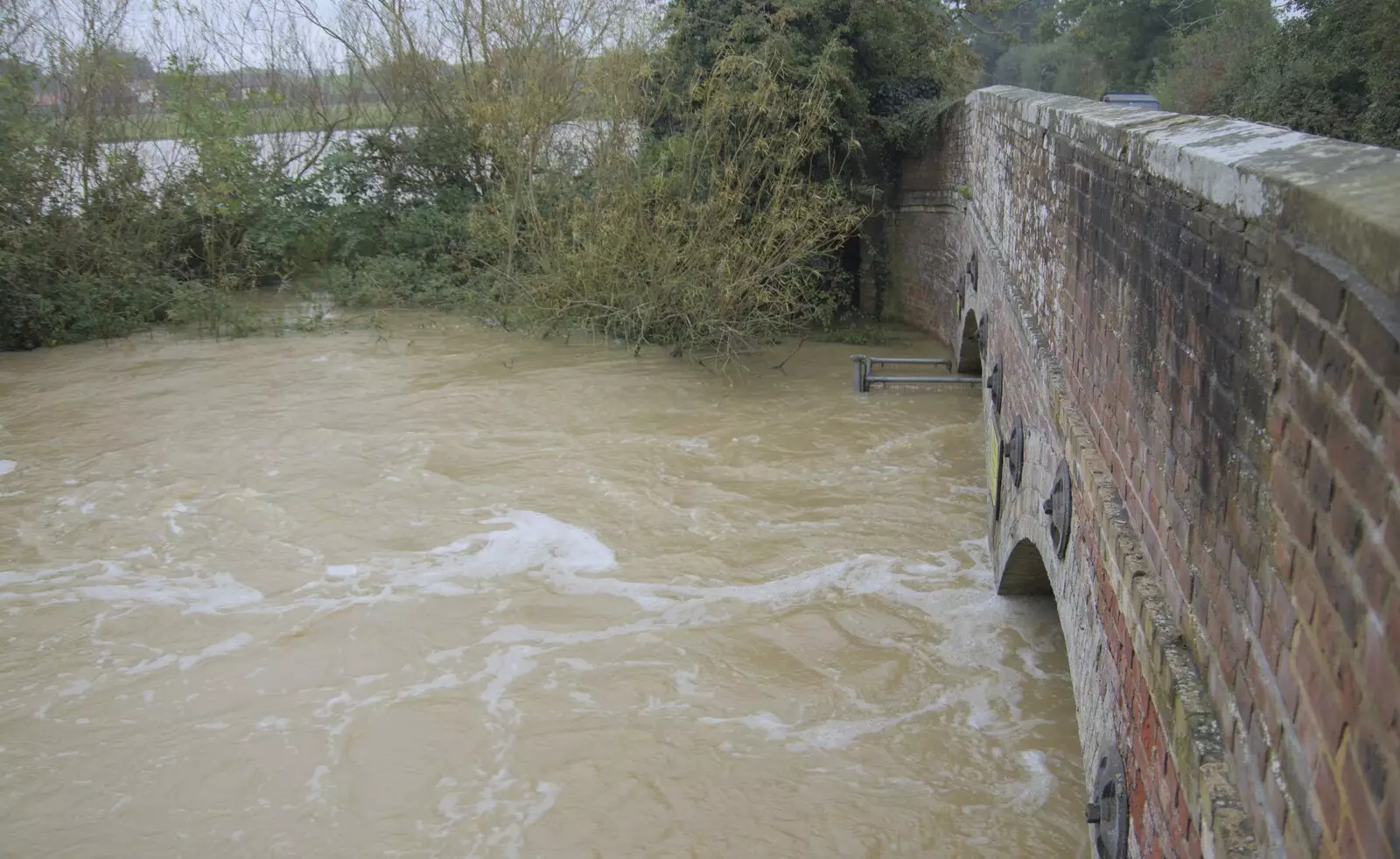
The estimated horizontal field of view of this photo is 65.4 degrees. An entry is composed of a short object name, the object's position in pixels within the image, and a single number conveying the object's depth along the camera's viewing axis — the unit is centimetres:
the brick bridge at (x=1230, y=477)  159
